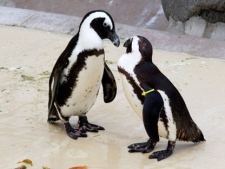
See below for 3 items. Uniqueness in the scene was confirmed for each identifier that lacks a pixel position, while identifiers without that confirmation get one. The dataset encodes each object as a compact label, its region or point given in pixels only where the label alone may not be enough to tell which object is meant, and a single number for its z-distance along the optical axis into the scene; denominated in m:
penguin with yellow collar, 6.91
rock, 13.70
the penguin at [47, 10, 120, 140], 7.47
